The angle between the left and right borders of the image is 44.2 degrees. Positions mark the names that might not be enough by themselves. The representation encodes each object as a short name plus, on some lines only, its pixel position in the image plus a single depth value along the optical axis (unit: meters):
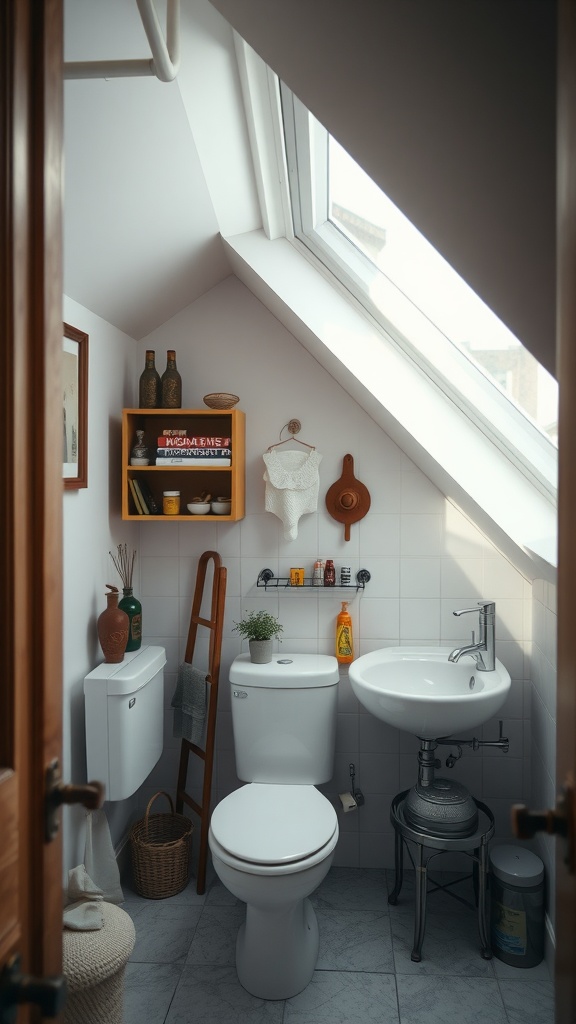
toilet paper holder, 2.69
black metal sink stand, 2.29
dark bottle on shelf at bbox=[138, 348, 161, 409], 2.70
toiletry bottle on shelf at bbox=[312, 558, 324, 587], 2.81
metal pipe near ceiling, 1.16
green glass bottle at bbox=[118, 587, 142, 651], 2.63
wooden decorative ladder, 2.68
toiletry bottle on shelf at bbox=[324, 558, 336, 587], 2.79
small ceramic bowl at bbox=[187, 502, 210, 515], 2.67
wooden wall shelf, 2.74
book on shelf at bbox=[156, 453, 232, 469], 2.62
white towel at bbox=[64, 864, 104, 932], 1.85
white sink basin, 2.22
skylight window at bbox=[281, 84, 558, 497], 2.05
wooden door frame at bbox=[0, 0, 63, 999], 0.77
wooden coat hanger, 2.82
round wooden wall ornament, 2.79
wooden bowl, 2.65
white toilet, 2.03
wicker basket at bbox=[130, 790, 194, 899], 2.59
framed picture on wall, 2.20
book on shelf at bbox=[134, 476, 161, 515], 2.73
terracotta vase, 2.43
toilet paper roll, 2.69
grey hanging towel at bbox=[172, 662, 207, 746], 2.72
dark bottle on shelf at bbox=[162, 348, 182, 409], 2.70
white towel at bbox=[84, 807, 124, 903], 2.36
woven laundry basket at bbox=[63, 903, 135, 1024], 1.72
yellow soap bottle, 2.77
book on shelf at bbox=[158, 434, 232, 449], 2.62
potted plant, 2.66
